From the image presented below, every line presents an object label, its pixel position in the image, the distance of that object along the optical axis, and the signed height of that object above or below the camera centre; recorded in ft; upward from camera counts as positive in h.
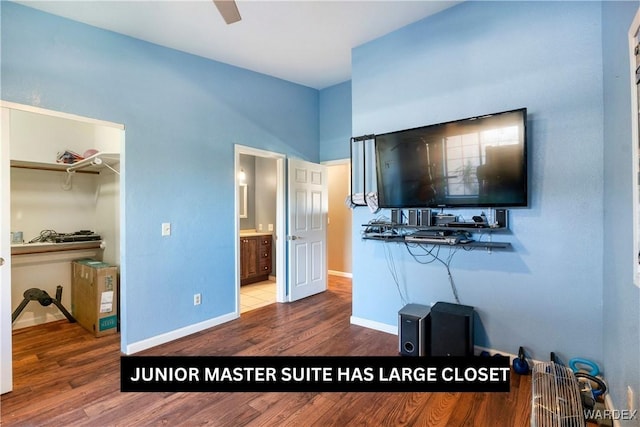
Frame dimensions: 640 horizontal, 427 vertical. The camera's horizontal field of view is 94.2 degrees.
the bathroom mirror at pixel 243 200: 17.92 +0.80
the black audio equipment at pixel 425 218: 8.63 -0.17
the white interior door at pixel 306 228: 13.33 -0.71
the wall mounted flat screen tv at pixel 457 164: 7.16 +1.31
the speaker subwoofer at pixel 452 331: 7.50 -3.05
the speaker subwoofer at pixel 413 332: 7.96 -3.26
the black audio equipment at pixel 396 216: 9.35 -0.12
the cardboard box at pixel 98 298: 10.00 -2.86
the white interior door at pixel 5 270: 6.85 -1.25
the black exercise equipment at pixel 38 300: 9.98 -2.92
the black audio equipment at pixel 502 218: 7.57 -0.17
